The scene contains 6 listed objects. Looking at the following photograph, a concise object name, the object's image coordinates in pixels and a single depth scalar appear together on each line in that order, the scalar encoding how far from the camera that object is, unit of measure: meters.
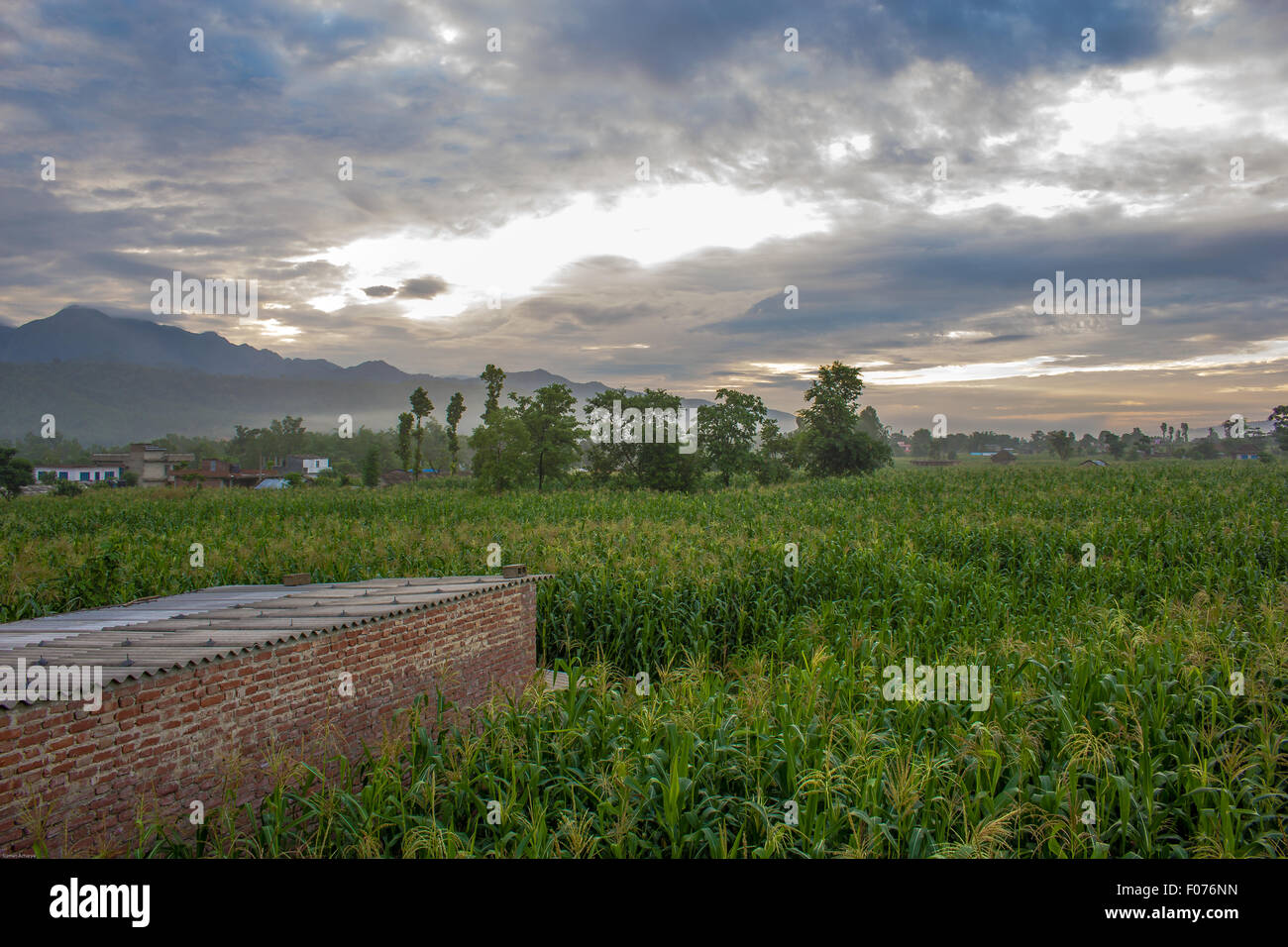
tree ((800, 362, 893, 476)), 53.72
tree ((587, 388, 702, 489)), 47.41
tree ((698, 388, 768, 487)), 53.38
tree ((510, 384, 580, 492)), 43.59
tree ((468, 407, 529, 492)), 39.22
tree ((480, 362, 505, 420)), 51.41
